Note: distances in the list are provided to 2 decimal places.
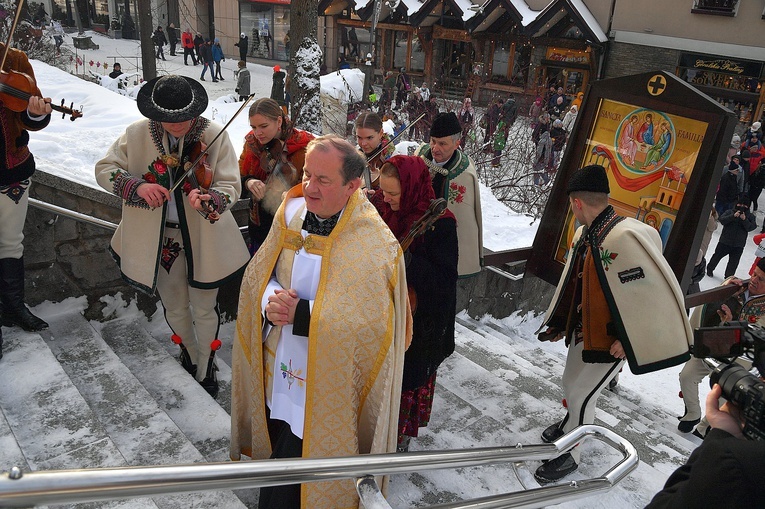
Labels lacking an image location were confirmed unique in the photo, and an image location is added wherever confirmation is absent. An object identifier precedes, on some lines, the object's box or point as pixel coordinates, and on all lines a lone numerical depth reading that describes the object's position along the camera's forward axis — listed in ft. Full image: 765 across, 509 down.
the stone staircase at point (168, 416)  9.70
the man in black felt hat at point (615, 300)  11.03
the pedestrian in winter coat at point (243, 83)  56.75
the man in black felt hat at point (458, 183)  14.35
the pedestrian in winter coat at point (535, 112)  49.42
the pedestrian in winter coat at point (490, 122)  41.16
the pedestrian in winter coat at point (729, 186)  34.76
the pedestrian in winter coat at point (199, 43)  80.64
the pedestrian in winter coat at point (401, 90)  64.74
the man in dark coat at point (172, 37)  94.72
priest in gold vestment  8.28
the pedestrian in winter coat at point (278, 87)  43.70
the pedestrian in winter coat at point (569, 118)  46.95
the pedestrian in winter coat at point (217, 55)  76.54
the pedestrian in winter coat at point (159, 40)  86.48
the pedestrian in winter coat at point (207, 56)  75.97
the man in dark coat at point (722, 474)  4.79
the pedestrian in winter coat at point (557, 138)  42.39
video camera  5.37
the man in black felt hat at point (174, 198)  10.82
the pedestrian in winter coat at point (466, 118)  41.32
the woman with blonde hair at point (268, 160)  13.05
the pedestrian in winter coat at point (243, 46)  87.35
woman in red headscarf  10.36
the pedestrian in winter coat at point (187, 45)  85.03
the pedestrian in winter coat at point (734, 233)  29.53
